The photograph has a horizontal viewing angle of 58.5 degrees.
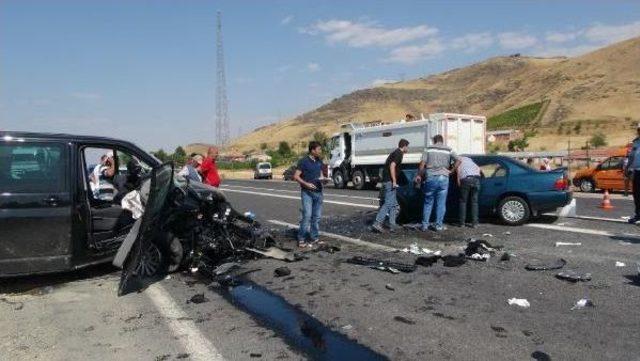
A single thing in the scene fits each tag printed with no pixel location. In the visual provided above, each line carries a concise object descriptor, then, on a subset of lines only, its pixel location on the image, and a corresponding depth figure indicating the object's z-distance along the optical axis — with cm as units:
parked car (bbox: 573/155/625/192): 1955
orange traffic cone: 1377
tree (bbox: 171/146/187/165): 10231
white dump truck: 2175
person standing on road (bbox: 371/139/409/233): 1036
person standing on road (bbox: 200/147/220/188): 1159
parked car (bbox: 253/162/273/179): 4750
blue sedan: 1052
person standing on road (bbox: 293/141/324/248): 927
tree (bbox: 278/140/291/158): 8214
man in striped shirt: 1029
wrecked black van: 651
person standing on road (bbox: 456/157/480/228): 1047
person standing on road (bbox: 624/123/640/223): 1022
